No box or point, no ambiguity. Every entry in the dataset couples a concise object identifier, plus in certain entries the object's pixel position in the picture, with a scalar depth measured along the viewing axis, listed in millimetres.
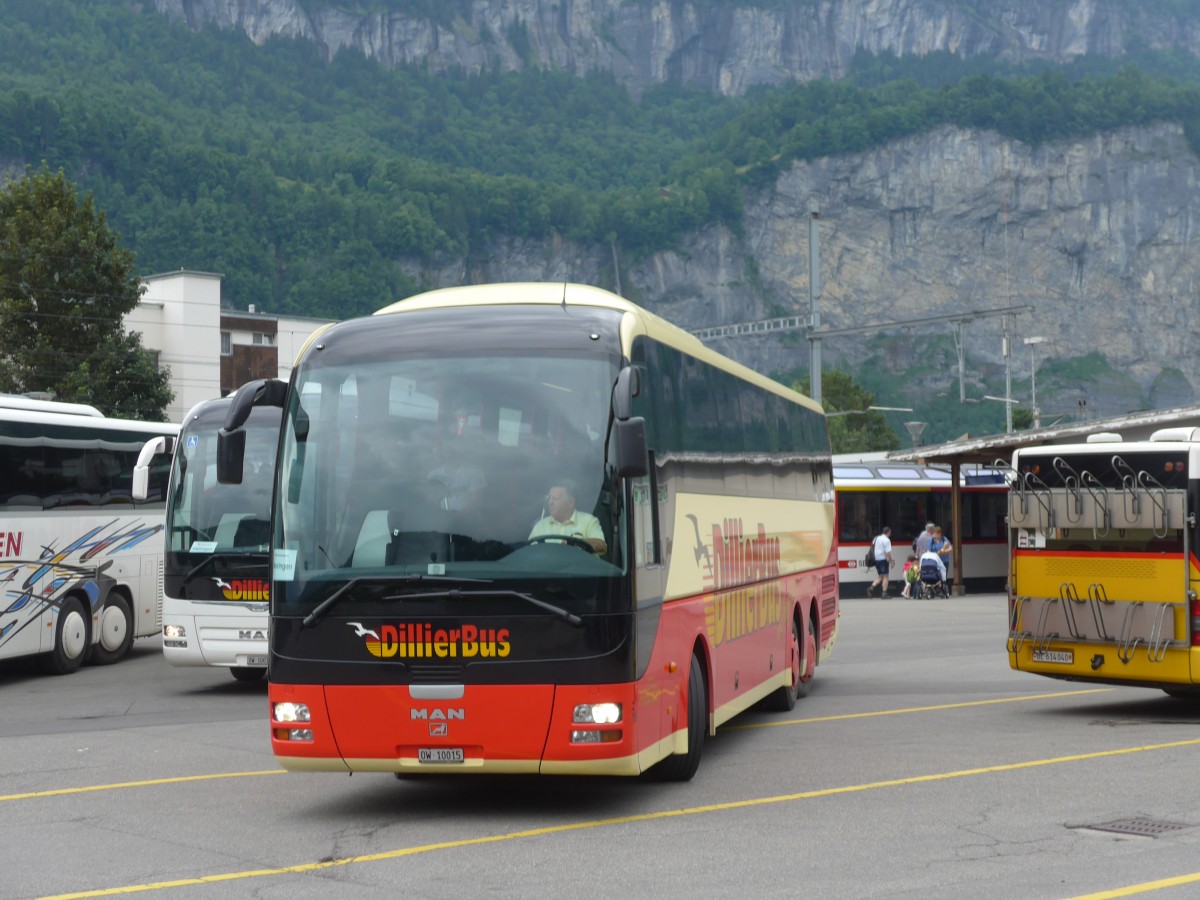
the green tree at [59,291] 41344
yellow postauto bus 13789
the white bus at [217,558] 17172
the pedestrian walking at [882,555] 40781
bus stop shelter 33969
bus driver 9227
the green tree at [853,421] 113062
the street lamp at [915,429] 64212
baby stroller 38812
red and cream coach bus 9125
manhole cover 8891
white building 74125
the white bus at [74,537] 18656
